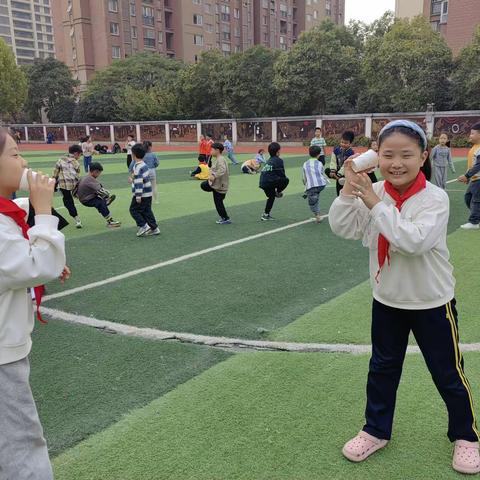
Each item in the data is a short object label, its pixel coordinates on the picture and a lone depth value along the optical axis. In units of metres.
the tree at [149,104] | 47.78
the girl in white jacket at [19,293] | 1.95
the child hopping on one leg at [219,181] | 9.80
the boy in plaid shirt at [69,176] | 9.65
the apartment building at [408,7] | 64.00
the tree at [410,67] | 34.50
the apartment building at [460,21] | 48.97
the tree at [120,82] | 52.62
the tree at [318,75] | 39.59
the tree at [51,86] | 58.75
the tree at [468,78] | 32.31
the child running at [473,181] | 8.12
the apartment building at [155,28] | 66.94
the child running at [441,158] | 10.84
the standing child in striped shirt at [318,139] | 16.54
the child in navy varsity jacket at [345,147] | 9.07
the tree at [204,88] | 43.91
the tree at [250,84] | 42.41
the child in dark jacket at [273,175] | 10.01
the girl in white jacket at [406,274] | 2.38
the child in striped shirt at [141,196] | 8.96
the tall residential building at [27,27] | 122.31
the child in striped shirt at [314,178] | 9.65
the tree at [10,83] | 50.44
